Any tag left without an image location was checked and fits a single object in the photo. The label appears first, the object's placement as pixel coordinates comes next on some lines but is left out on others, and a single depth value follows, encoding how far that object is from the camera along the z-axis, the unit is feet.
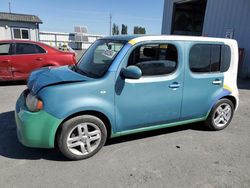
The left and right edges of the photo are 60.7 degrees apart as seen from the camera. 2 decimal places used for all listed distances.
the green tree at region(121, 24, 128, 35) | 268.82
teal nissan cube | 8.98
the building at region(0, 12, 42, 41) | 65.26
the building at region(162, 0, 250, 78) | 33.12
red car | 22.51
